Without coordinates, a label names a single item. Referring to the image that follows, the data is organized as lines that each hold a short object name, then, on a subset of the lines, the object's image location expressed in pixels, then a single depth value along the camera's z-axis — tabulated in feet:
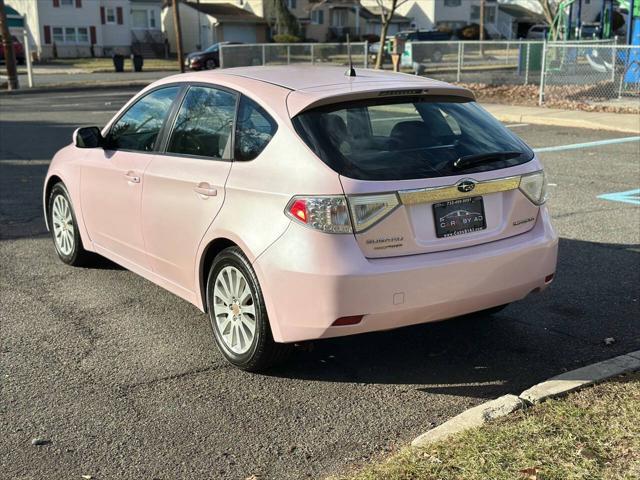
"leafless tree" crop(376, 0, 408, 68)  84.43
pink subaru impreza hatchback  12.73
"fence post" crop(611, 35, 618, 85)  59.27
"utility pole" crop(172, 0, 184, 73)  115.05
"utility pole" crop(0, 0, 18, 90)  94.79
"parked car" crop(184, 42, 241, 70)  136.71
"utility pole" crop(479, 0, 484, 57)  81.43
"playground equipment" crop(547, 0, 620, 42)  97.14
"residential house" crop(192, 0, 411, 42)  232.73
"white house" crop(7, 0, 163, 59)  189.91
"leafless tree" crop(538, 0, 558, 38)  100.53
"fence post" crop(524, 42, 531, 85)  75.72
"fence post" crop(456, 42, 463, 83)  78.32
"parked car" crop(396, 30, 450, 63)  85.36
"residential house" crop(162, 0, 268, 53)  215.51
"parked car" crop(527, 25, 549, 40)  229.72
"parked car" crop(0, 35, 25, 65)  152.19
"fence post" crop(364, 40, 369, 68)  84.43
